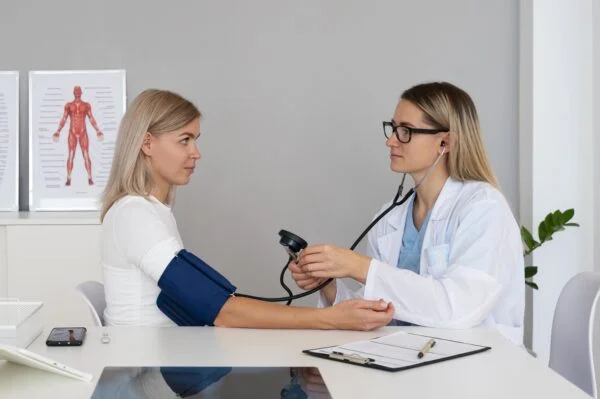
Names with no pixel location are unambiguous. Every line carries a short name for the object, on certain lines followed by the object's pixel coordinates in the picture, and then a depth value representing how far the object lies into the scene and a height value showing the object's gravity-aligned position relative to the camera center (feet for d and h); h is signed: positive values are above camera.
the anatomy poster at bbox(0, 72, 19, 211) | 14.02 +0.86
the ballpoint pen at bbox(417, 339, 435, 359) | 6.40 -1.14
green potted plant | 13.12 -0.50
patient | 7.57 -0.32
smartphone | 6.96 -1.13
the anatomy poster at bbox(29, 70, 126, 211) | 14.06 +0.97
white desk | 5.60 -1.20
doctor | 8.14 -0.48
